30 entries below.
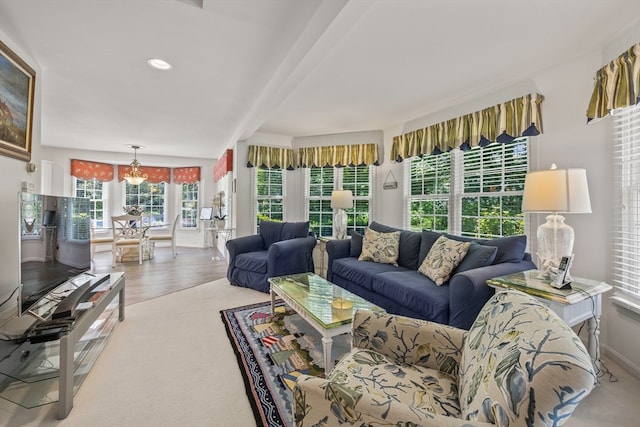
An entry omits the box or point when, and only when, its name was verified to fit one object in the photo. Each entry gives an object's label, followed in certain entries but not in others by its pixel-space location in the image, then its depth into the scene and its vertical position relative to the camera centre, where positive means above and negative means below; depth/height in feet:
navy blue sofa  6.59 -1.93
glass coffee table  5.77 -2.25
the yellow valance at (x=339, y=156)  14.69 +3.22
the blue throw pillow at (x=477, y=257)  7.52 -1.18
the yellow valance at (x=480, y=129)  8.63 +3.21
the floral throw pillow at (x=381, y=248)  10.33 -1.29
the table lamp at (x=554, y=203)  6.05 +0.28
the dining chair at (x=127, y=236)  16.70 -1.50
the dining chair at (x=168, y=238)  19.21 -1.81
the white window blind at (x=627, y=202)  6.41 +0.34
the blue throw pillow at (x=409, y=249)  9.95 -1.29
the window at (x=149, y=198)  23.02 +1.26
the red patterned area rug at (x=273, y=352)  5.21 -3.50
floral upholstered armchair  2.12 -1.81
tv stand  4.87 -3.34
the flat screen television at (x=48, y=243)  5.45 -0.70
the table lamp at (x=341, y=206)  13.12 +0.38
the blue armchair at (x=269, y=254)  11.44 -1.83
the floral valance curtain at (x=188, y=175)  23.43 +3.25
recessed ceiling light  7.77 +4.32
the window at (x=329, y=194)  15.39 +1.16
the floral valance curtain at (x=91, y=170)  19.79 +3.17
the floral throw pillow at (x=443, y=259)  7.93 -1.33
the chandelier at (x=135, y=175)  19.66 +2.85
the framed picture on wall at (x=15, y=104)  6.28 +2.61
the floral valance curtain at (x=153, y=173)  22.31 +3.36
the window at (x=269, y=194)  15.69 +1.15
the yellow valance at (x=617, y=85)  5.82 +2.94
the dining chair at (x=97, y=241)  17.68 -1.85
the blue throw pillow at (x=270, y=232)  13.80 -0.93
